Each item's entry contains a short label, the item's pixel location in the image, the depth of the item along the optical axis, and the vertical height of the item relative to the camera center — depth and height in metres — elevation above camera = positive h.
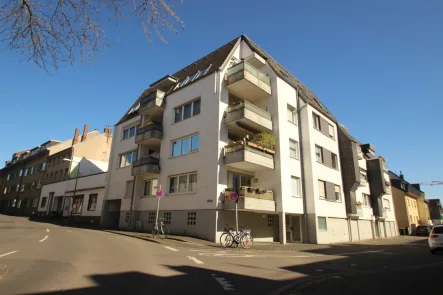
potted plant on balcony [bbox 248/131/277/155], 20.14 +5.97
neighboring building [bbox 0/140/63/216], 46.43 +6.93
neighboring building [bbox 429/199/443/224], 72.49 +4.60
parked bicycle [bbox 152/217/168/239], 17.77 -0.82
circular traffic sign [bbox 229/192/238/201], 15.72 +1.53
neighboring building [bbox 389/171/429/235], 45.16 +3.86
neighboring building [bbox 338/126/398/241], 26.84 +3.70
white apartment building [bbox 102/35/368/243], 19.28 +5.07
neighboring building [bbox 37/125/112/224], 33.41 +5.28
